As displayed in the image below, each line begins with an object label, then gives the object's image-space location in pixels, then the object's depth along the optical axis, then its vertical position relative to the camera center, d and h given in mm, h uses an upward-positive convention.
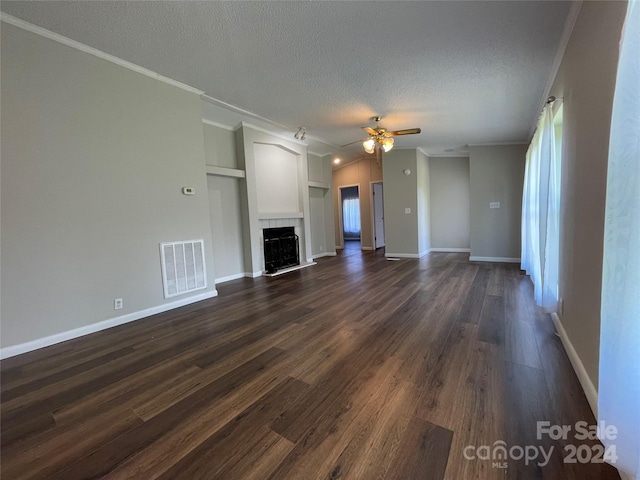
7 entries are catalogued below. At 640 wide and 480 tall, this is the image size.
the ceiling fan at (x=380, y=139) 4492 +1272
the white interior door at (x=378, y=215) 8855 +19
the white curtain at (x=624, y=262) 878 -194
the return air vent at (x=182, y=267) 3492 -589
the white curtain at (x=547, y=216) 2588 -72
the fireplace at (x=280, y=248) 5684 -632
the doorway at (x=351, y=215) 11812 +64
